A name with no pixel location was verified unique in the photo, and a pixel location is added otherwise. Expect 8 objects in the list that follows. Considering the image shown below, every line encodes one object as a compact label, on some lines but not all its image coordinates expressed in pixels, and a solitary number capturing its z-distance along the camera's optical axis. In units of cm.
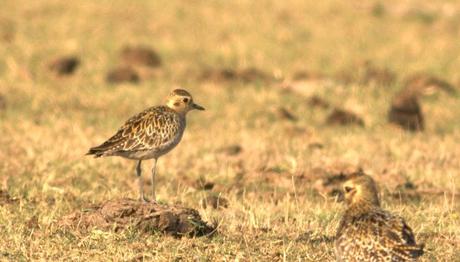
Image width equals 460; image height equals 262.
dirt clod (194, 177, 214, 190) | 1260
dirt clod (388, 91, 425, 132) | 1747
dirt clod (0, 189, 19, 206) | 1081
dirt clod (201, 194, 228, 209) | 1138
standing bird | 1048
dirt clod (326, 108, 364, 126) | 1755
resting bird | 707
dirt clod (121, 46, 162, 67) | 2269
